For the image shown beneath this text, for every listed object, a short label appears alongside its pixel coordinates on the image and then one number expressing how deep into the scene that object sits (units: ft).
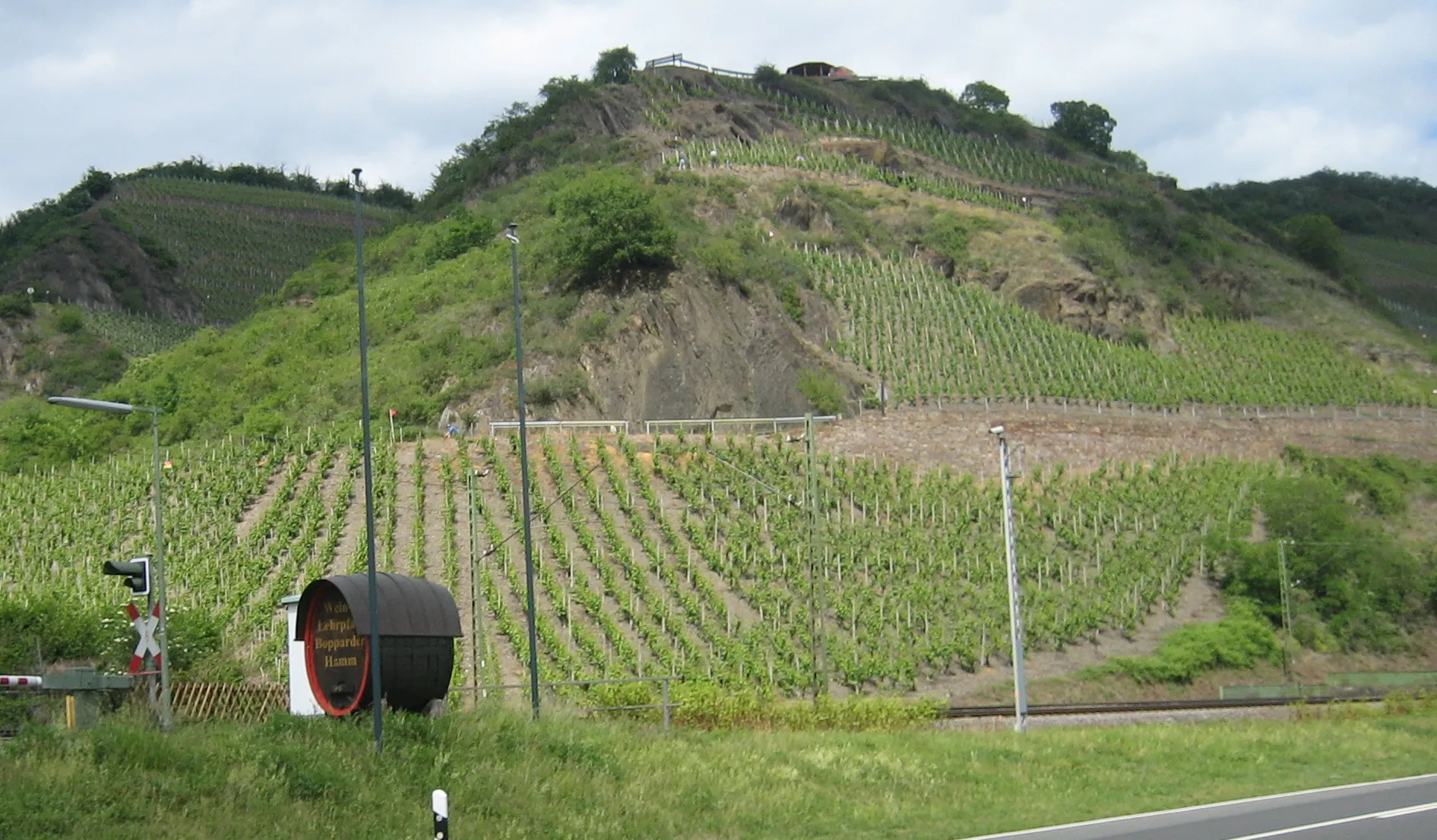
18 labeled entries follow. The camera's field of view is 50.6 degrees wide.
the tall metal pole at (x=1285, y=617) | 162.91
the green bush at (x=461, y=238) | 269.03
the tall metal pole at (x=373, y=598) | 67.46
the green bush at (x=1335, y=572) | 177.58
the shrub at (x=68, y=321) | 326.24
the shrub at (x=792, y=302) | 239.09
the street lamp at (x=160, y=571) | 76.27
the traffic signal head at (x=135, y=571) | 80.84
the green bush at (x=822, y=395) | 211.82
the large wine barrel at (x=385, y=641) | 73.15
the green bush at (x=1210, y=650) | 151.94
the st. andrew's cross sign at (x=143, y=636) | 83.35
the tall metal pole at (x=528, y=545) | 89.71
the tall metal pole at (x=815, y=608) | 107.86
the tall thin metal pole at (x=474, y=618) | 111.75
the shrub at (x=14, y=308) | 321.32
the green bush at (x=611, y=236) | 218.79
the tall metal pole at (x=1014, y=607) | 101.91
